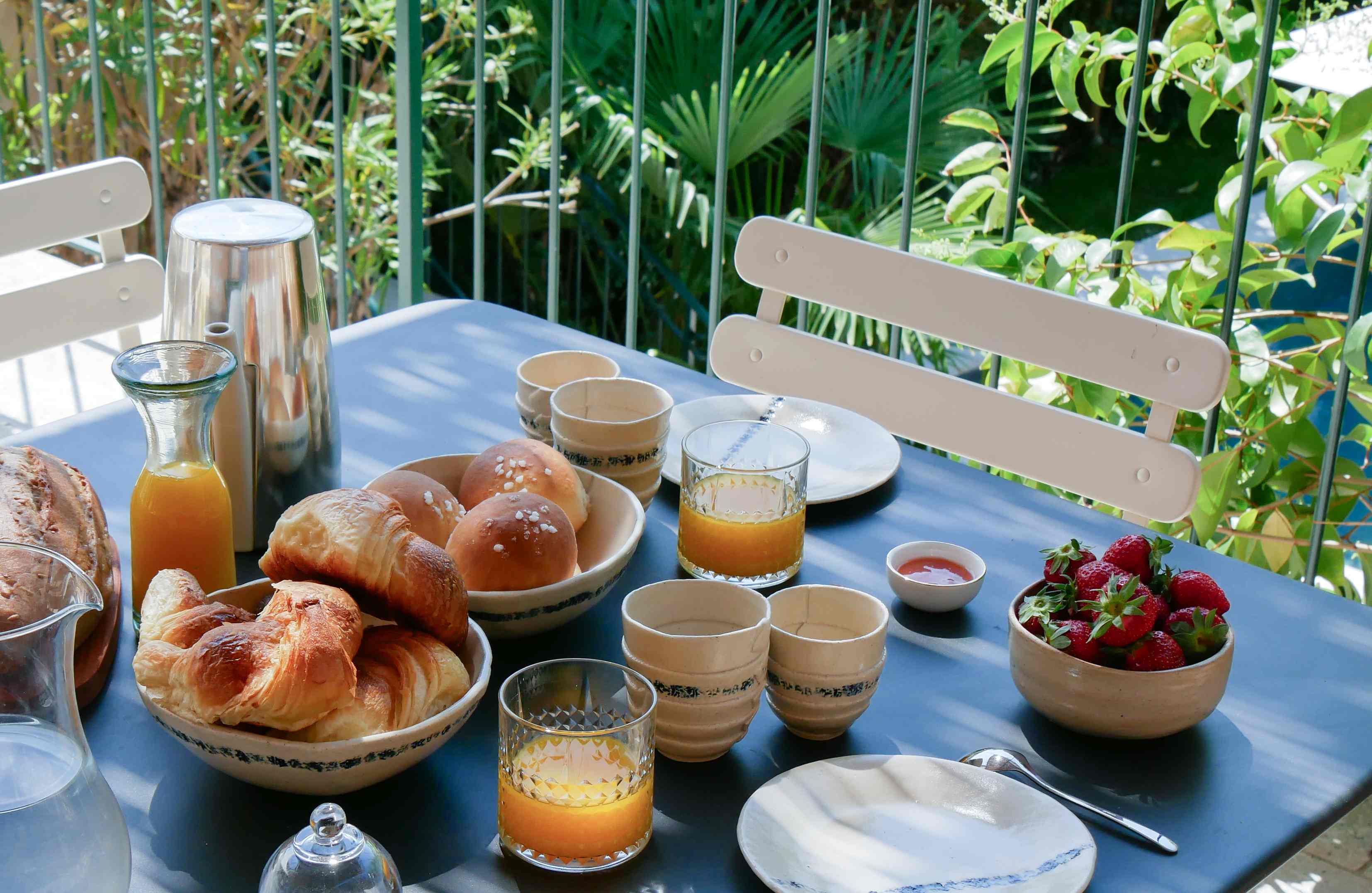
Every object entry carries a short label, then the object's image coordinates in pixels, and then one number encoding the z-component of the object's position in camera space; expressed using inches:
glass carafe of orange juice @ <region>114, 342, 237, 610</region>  66.9
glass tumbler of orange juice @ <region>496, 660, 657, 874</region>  61.4
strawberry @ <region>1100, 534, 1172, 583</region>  68.0
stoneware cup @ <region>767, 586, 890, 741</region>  65.4
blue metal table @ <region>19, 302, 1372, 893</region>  62.4
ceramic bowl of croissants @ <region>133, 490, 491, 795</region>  61.4
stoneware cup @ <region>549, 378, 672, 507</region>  75.6
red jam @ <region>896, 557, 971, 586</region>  72.9
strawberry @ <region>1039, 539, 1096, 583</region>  68.2
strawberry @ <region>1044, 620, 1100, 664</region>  66.4
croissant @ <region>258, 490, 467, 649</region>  64.4
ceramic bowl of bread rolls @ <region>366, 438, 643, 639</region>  68.1
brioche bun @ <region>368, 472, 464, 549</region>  69.8
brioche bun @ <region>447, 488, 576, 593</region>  68.1
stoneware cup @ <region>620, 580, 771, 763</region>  64.1
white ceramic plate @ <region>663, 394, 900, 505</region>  79.0
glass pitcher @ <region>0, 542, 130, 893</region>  55.9
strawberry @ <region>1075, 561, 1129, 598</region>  67.2
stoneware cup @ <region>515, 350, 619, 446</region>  80.0
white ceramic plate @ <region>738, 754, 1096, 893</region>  62.2
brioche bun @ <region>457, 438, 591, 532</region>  71.8
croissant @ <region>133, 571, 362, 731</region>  61.2
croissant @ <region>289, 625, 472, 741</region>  61.9
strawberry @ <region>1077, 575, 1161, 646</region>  65.9
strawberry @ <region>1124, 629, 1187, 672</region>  66.1
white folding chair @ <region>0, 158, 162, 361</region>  88.1
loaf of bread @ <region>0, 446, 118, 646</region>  67.4
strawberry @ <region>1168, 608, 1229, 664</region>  66.3
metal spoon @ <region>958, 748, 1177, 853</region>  65.1
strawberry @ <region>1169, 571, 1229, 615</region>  67.2
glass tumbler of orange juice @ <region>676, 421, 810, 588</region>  72.6
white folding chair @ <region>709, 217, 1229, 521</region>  78.7
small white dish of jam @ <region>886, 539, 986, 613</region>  71.9
